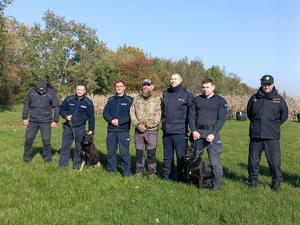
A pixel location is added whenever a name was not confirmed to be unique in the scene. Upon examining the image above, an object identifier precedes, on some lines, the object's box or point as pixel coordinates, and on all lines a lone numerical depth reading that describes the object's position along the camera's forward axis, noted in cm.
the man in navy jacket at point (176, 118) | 656
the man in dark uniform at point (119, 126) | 706
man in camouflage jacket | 668
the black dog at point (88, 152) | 762
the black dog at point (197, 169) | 614
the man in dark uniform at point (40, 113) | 791
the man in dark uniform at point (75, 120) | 756
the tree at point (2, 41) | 2703
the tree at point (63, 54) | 4969
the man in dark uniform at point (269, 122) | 616
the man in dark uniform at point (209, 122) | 611
